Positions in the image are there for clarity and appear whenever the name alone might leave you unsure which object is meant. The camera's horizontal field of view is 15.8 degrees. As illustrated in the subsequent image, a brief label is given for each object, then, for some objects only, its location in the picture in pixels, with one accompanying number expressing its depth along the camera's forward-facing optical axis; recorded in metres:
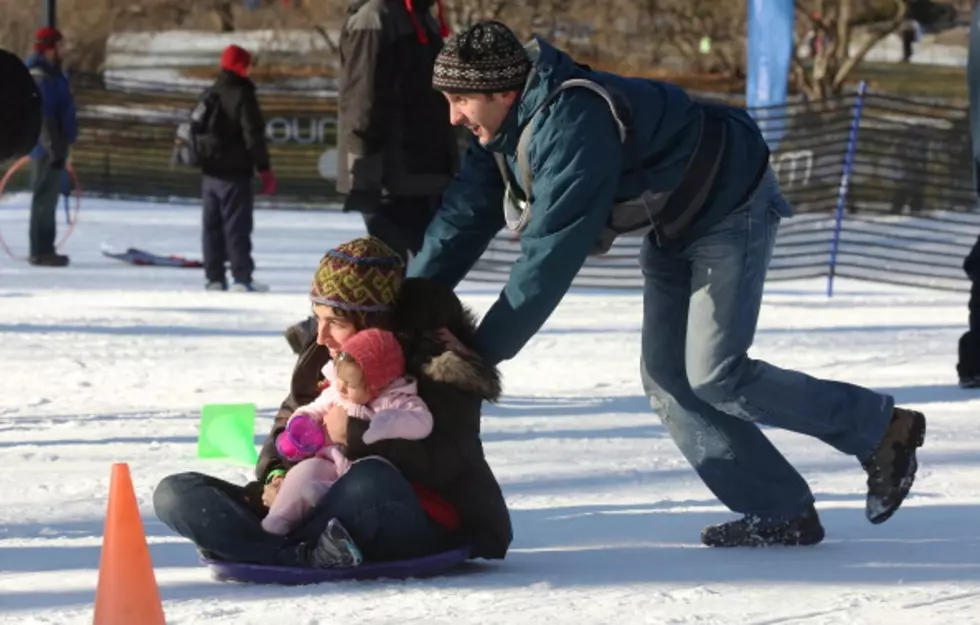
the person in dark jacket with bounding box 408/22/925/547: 8.46
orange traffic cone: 7.36
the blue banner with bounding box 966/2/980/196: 12.69
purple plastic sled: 8.46
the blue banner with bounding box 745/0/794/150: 27.12
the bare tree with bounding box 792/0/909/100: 55.90
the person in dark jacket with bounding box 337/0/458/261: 14.60
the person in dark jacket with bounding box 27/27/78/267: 26.35
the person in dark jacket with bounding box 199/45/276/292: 23.08
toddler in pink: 8.56
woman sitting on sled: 8.49
